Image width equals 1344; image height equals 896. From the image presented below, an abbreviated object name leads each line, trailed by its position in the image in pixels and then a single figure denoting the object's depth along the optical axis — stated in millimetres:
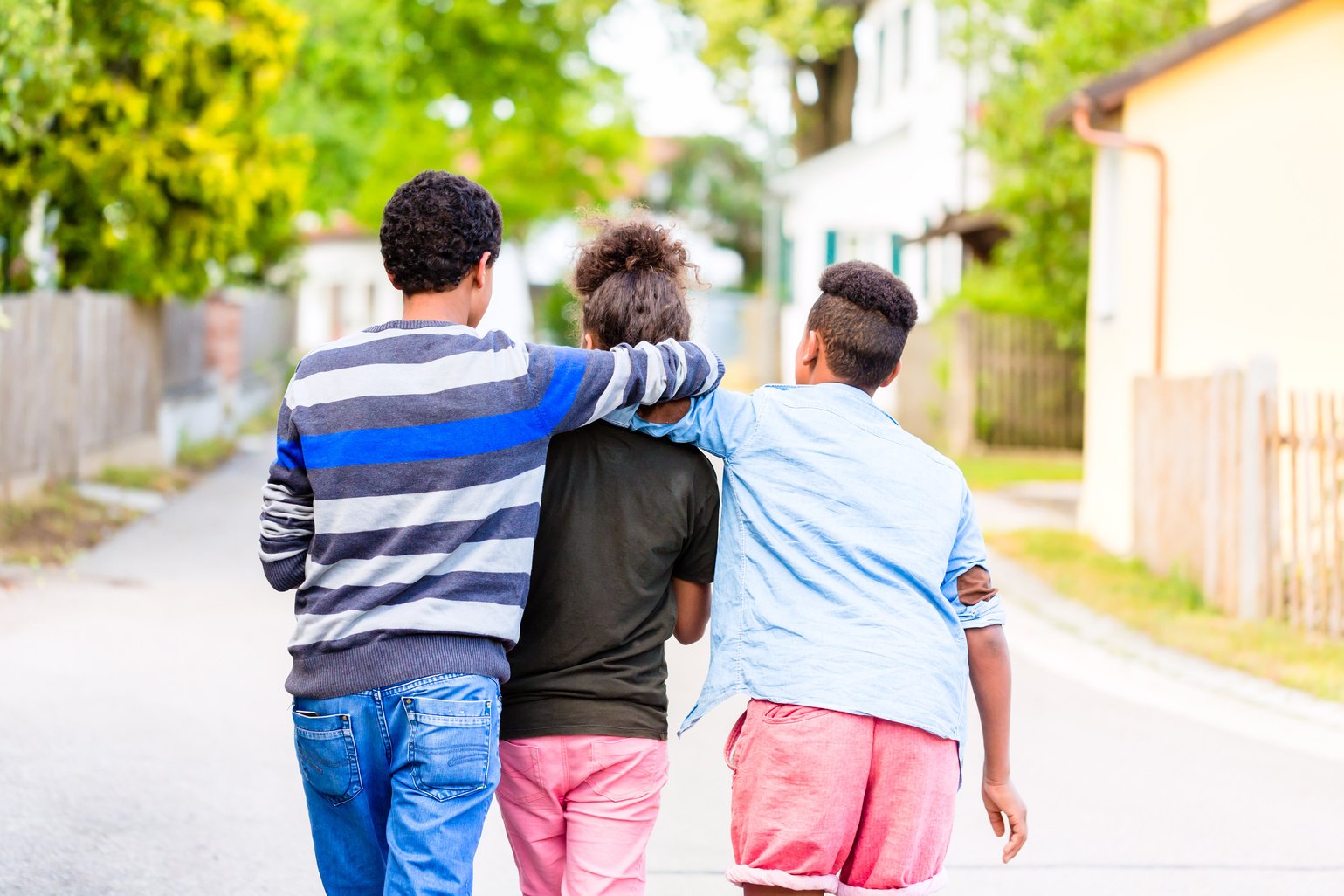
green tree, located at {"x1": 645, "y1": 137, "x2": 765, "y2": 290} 47625
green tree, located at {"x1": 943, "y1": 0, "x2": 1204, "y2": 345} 15844
